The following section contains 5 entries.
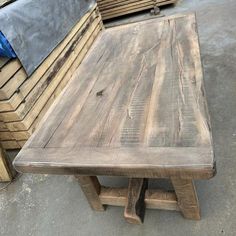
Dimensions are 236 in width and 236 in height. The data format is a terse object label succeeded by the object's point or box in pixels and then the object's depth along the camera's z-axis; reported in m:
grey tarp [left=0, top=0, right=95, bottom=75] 2.47
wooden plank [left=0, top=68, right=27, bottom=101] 2.31
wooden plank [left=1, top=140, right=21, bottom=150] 2.70
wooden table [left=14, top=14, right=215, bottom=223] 1.18
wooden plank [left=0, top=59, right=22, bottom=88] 2.31
